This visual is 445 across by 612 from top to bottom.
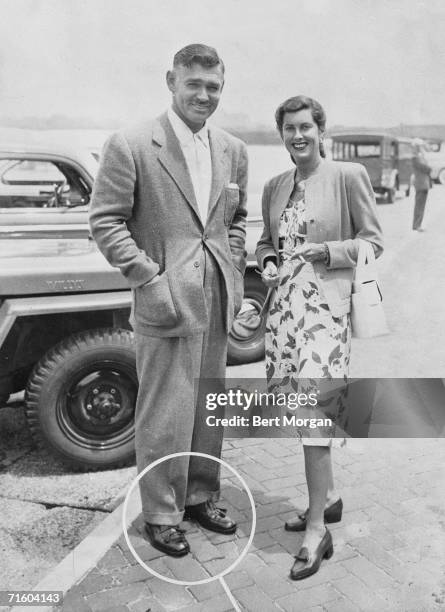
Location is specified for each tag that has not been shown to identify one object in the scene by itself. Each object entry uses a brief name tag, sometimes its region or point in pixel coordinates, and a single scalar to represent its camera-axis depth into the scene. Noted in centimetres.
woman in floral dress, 220
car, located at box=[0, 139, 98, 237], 340
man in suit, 212
